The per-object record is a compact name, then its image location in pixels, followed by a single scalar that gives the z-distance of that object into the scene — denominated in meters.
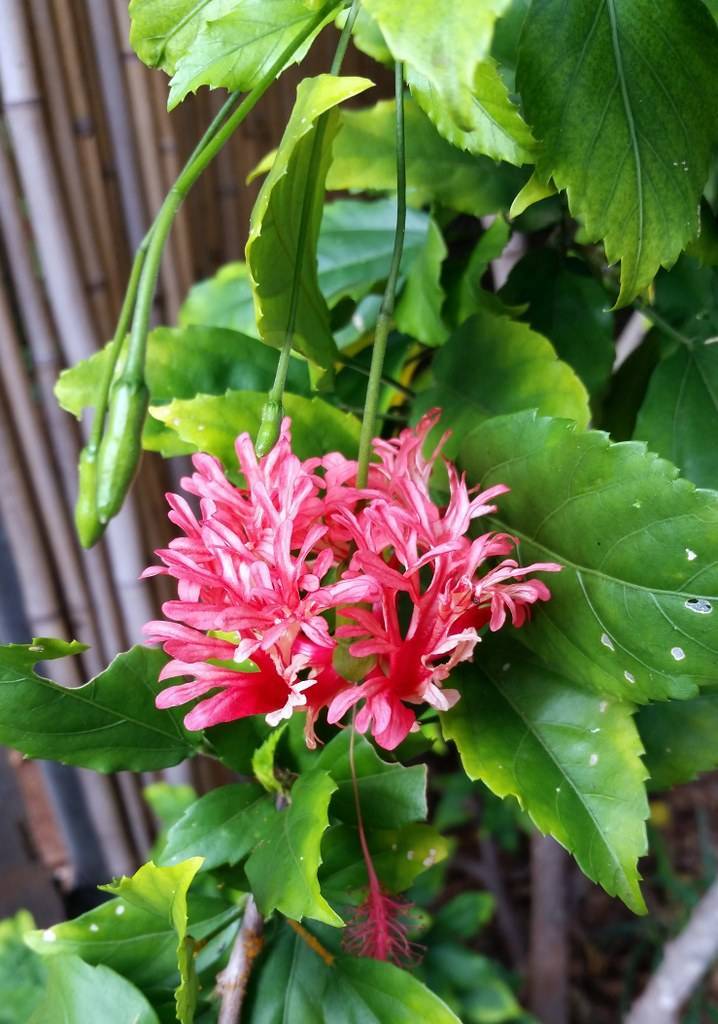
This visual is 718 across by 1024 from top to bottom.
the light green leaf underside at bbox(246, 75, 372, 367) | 0.25
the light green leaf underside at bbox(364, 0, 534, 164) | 0.19
